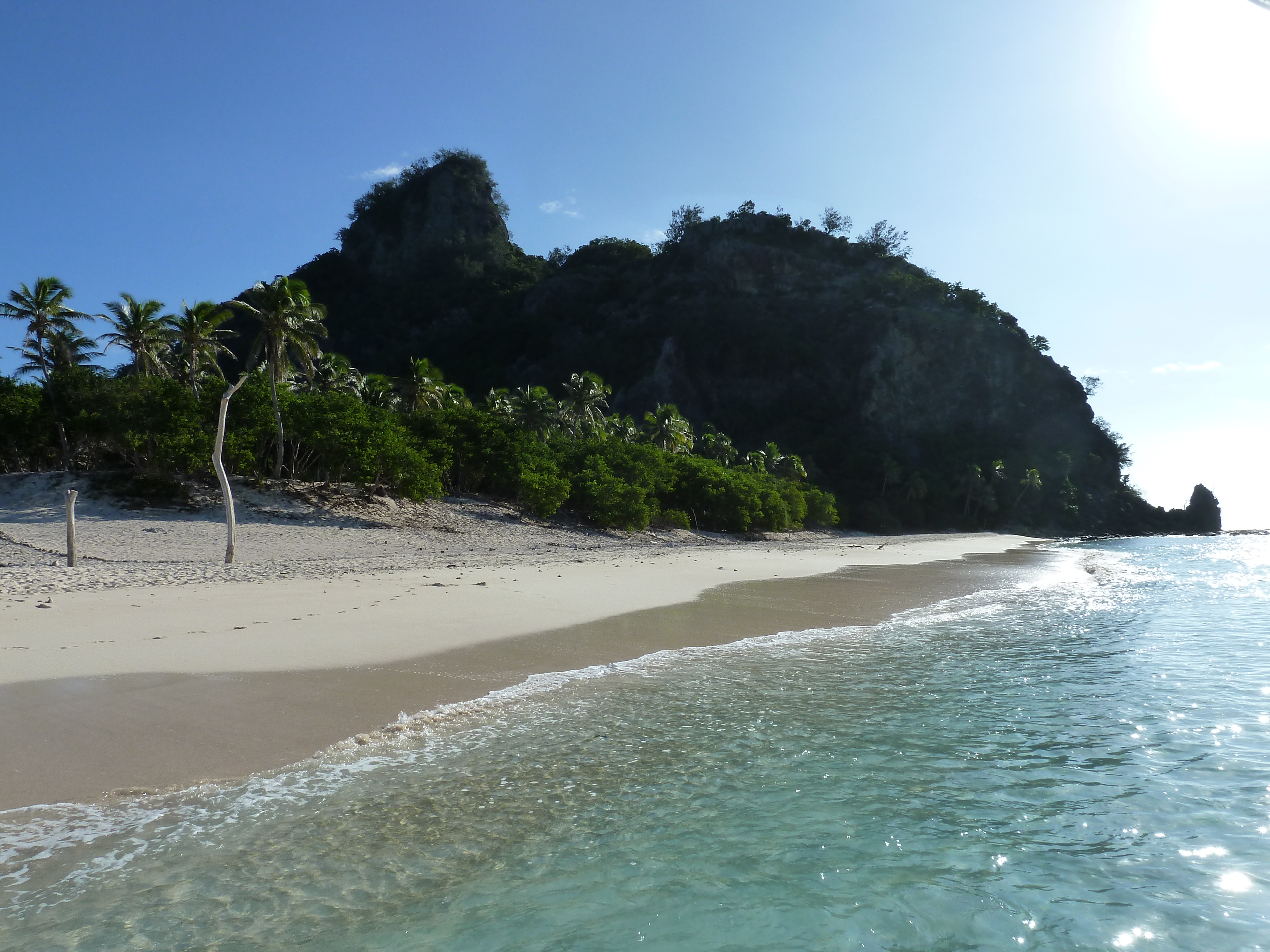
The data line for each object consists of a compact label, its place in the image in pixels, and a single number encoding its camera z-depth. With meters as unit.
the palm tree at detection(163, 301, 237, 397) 34.88
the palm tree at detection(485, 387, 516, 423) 50.47
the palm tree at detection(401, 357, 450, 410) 50.34
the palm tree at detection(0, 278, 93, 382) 36.81
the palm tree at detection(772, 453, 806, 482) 79.31
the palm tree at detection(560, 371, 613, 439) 59.06
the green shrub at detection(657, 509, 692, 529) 49.47
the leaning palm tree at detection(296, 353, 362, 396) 44.56
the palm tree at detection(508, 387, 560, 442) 51.88
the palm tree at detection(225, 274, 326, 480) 31.88
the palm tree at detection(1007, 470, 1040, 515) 99.00
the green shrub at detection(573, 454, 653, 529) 40.75
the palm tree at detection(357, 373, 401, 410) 47.75
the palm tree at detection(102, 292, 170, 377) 37.91
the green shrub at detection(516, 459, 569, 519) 38.31
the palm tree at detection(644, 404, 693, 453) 64.38
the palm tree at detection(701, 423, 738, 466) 74.75
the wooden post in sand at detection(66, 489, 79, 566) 17.11
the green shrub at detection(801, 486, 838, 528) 71.19
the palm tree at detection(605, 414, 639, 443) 61.62
